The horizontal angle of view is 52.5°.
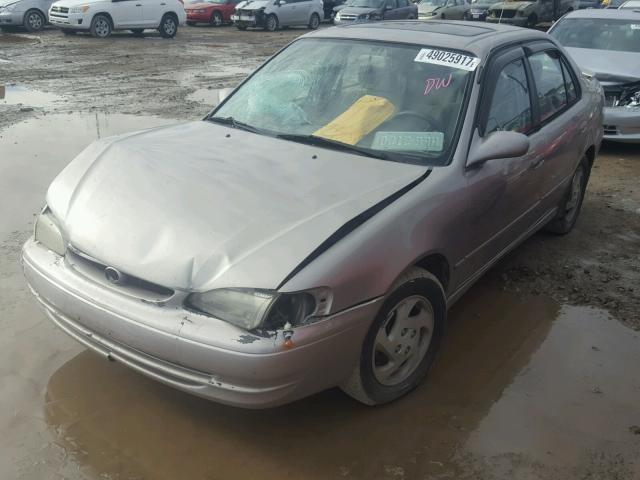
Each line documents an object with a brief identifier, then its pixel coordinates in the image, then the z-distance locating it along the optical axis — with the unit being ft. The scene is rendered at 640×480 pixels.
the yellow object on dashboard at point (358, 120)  11.94
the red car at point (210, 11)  83.15
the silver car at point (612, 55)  26.11
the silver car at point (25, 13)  62.49
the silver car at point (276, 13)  79.51
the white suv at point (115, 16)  60.34
